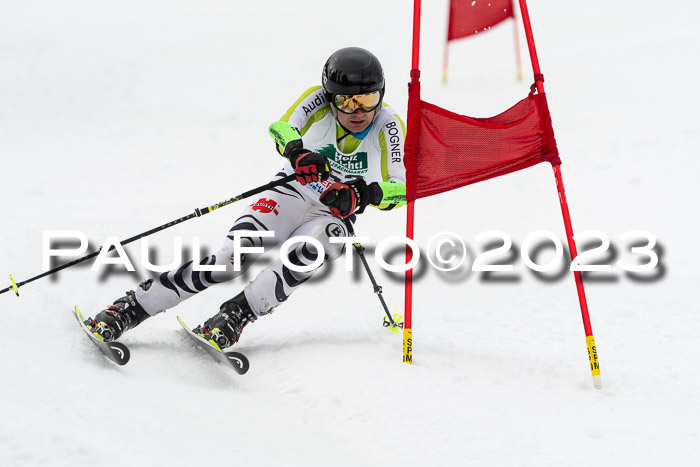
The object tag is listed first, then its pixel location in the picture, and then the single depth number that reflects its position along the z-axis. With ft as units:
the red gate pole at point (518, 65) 78.84
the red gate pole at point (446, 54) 68.80
